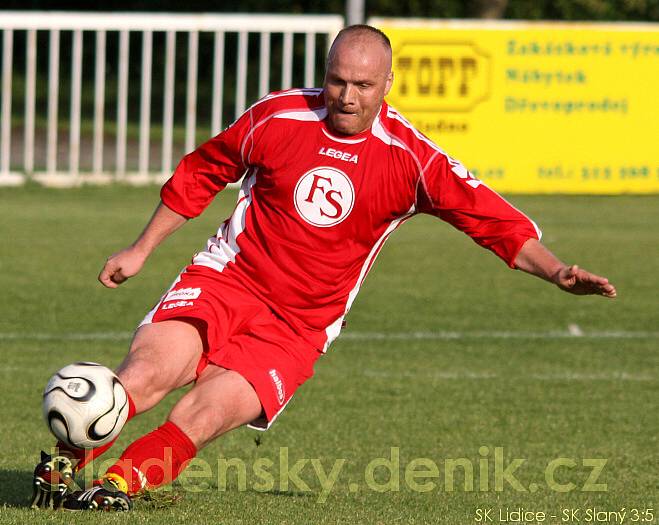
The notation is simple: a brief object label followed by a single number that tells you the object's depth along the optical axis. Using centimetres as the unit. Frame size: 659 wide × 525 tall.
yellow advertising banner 3541
